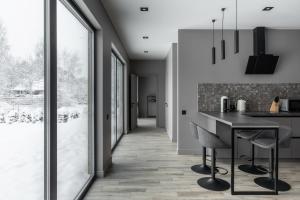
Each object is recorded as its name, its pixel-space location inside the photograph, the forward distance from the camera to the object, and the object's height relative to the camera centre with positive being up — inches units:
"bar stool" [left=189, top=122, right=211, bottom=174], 134.1 -46.4
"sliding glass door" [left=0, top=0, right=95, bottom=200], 51.8 -0.4
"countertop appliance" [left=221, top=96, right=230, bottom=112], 172.2 -4.4
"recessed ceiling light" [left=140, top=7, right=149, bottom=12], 138.8 +58.4
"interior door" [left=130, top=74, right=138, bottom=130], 309.4 -3.2
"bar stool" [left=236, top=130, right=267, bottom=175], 132.4 -46.7
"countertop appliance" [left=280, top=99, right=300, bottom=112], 172.9 -5.4
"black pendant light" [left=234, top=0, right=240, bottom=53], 124.5 +32.6
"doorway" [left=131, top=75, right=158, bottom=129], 470.1 +1.7
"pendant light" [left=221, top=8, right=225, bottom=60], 139.4 +33.3
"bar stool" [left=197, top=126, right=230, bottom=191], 113.4 -27.0
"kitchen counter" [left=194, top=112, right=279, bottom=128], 104.3 -12.0
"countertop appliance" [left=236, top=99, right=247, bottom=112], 174.7 -5.3
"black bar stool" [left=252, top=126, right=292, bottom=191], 114.2 -25.1
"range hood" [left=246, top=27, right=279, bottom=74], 173.9 +32.5
